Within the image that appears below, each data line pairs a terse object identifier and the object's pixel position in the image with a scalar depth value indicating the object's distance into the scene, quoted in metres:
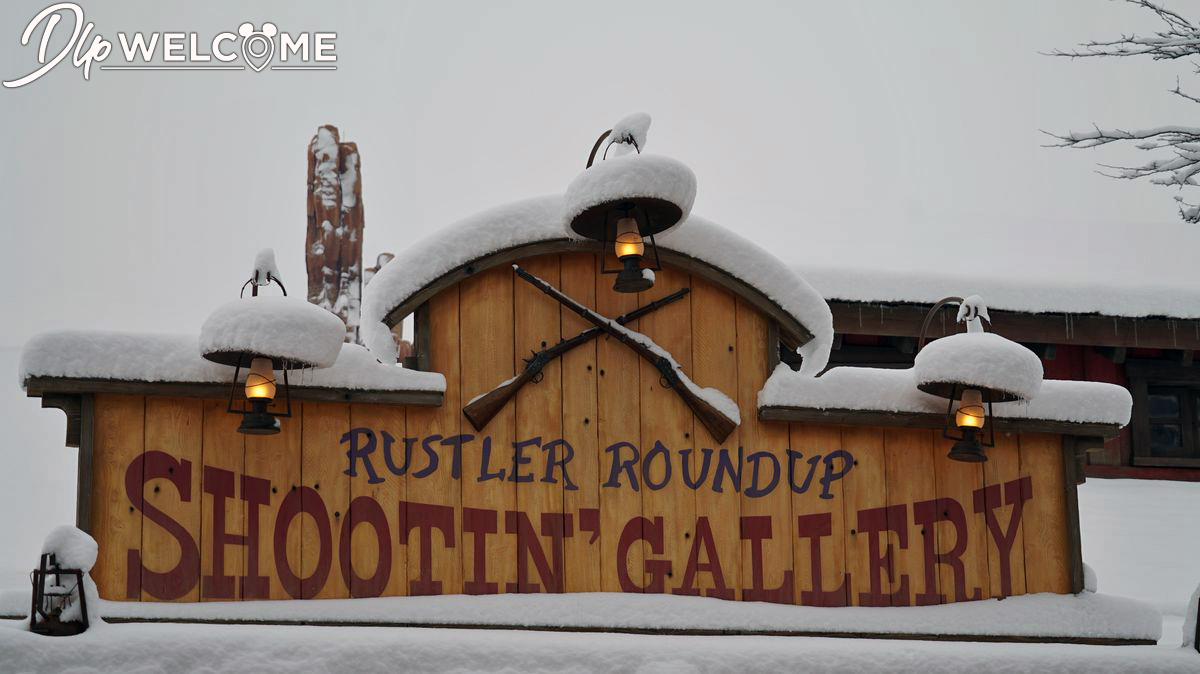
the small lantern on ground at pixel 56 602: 5.81
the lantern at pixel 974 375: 6.94
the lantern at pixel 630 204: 6.59
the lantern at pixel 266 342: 6.39
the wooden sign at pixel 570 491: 6.79
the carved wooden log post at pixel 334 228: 14.52
